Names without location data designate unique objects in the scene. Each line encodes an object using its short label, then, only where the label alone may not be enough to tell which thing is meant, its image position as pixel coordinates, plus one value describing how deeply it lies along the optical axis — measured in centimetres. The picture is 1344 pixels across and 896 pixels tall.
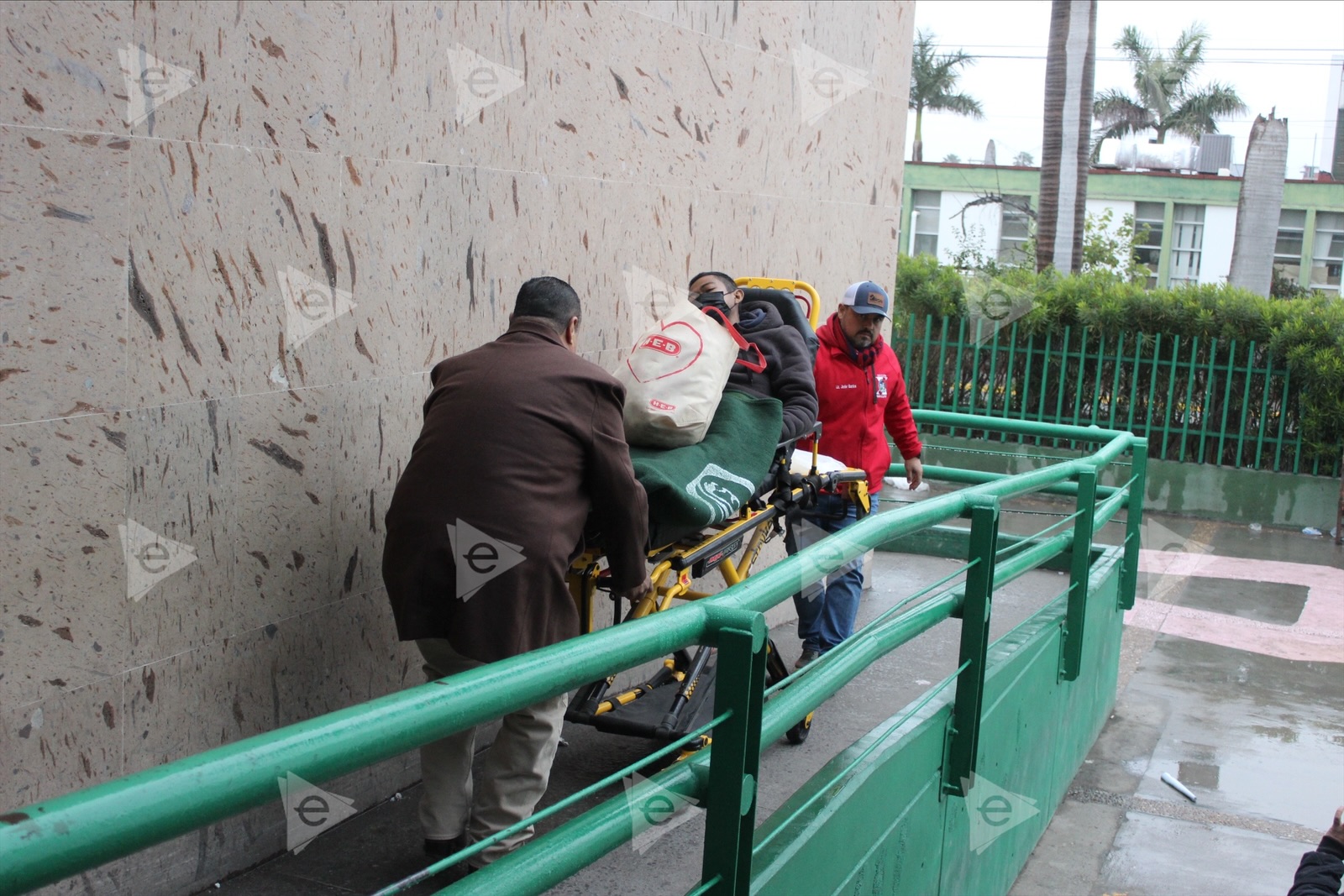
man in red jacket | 536
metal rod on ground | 642
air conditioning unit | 4056
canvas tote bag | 395
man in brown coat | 328
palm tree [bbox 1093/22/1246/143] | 4950
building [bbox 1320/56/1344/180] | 4959
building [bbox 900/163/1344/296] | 3781
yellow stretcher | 394
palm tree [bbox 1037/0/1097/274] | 1814
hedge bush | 1273
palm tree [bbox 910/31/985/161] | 5253
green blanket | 372
